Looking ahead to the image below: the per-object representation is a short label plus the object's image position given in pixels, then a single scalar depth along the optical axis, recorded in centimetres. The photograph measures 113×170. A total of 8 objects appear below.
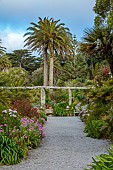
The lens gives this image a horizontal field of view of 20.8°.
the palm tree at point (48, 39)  2592
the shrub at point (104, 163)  338
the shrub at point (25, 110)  1173
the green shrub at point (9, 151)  583
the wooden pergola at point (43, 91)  1977
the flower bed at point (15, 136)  593
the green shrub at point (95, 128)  921
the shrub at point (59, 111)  1919
